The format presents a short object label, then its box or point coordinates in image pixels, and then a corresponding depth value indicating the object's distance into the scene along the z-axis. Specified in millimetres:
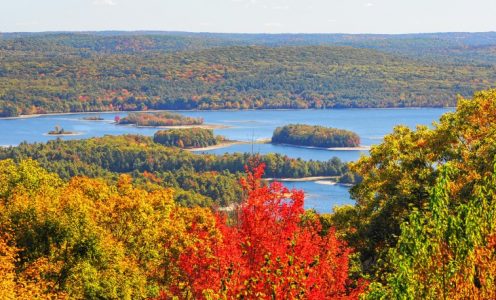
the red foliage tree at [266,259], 21125
